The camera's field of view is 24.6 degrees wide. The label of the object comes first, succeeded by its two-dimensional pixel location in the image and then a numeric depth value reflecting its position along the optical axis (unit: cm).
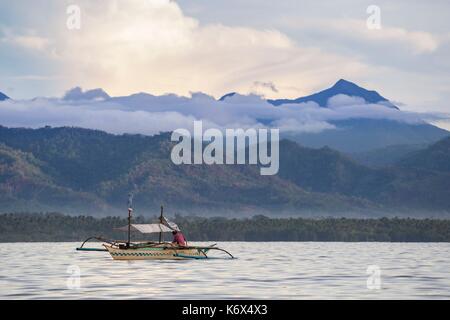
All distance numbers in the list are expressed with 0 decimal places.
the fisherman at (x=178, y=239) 10538
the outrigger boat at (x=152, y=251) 10350
